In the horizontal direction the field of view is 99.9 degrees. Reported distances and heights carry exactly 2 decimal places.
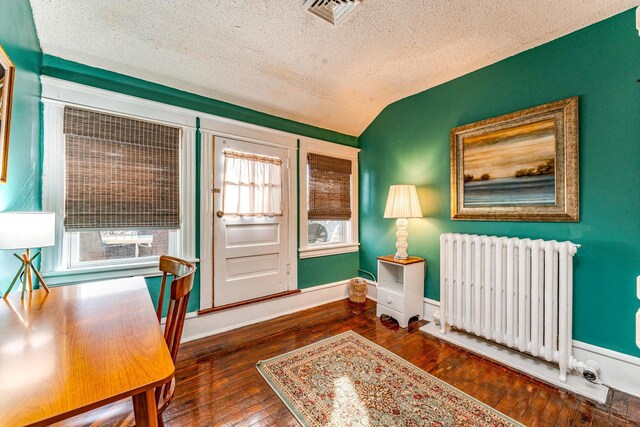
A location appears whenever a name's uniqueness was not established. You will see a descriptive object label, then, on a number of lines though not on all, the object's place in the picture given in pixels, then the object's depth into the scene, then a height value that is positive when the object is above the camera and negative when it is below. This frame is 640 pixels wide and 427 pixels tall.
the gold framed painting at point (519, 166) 1.98 +0.39
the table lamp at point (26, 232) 1.21 -0.10
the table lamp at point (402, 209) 2.76 +0.04
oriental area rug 1.52 -1.15
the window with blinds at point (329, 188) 3.35 +0.33
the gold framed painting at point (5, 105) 1.31 +0.53
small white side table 2.69 -0.81
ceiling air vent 1.74 +1.37
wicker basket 3.38 -0.99
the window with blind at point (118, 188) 2.02 +0.20
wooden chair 1.00 -0.46
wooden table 0.58 -0.41
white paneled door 2.66 -0.09
